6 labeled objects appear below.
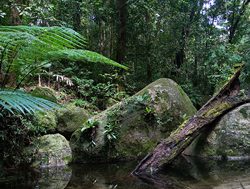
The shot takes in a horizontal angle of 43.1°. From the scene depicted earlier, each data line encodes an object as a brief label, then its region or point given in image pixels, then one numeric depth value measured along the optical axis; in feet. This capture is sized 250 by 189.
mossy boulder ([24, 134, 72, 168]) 17.20
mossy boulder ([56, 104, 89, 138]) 21.18
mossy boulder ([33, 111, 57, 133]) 19.40
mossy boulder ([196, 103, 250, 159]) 19.19
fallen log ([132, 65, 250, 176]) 15.62
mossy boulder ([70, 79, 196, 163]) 19.21
